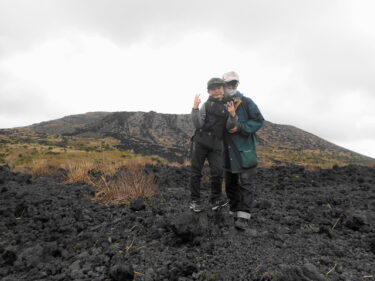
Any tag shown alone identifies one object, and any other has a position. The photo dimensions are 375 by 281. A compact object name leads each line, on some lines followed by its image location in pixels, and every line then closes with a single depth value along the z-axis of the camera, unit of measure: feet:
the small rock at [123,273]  7.23
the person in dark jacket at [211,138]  12.19
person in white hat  11.98
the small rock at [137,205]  13.35
